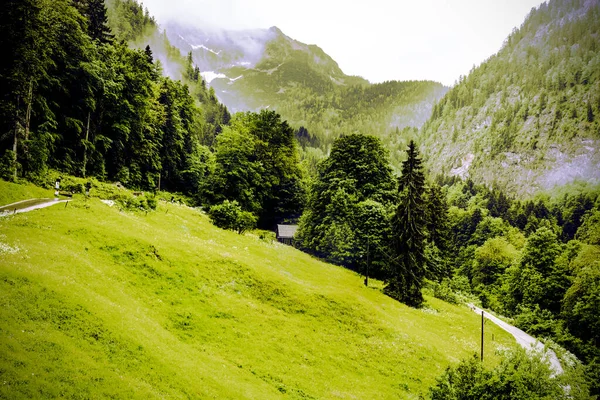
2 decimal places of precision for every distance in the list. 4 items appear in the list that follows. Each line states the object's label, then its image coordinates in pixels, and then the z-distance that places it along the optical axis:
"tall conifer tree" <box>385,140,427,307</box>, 48.66
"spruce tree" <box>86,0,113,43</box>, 66.12
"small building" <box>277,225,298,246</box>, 80.56
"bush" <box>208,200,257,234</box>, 55.19
